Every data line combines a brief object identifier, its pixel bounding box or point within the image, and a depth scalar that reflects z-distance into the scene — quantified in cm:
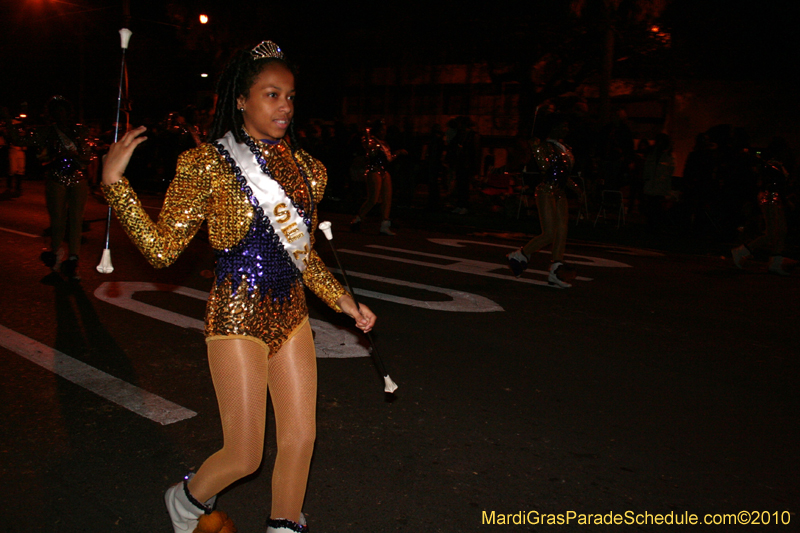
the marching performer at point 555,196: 793
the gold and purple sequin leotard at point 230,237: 242
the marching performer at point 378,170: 1196
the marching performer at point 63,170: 757
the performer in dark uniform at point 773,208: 923
